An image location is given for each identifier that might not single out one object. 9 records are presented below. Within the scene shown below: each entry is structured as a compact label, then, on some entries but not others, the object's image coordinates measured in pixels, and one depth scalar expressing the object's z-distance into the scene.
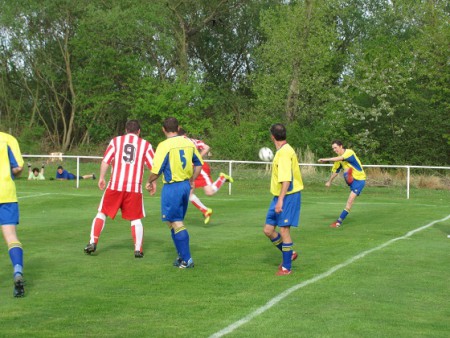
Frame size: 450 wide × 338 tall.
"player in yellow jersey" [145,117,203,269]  11.09
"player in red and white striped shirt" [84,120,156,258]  12.34
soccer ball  17.12
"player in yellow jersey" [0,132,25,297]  9.31
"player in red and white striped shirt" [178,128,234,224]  16.91
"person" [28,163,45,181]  32.97
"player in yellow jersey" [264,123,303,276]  10.56
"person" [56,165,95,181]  32.78
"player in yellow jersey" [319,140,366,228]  18.17
